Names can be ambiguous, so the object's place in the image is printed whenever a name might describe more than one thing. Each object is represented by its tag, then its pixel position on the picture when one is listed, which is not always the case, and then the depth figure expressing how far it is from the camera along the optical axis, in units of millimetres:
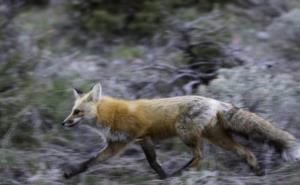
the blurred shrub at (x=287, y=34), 24414
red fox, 15867
